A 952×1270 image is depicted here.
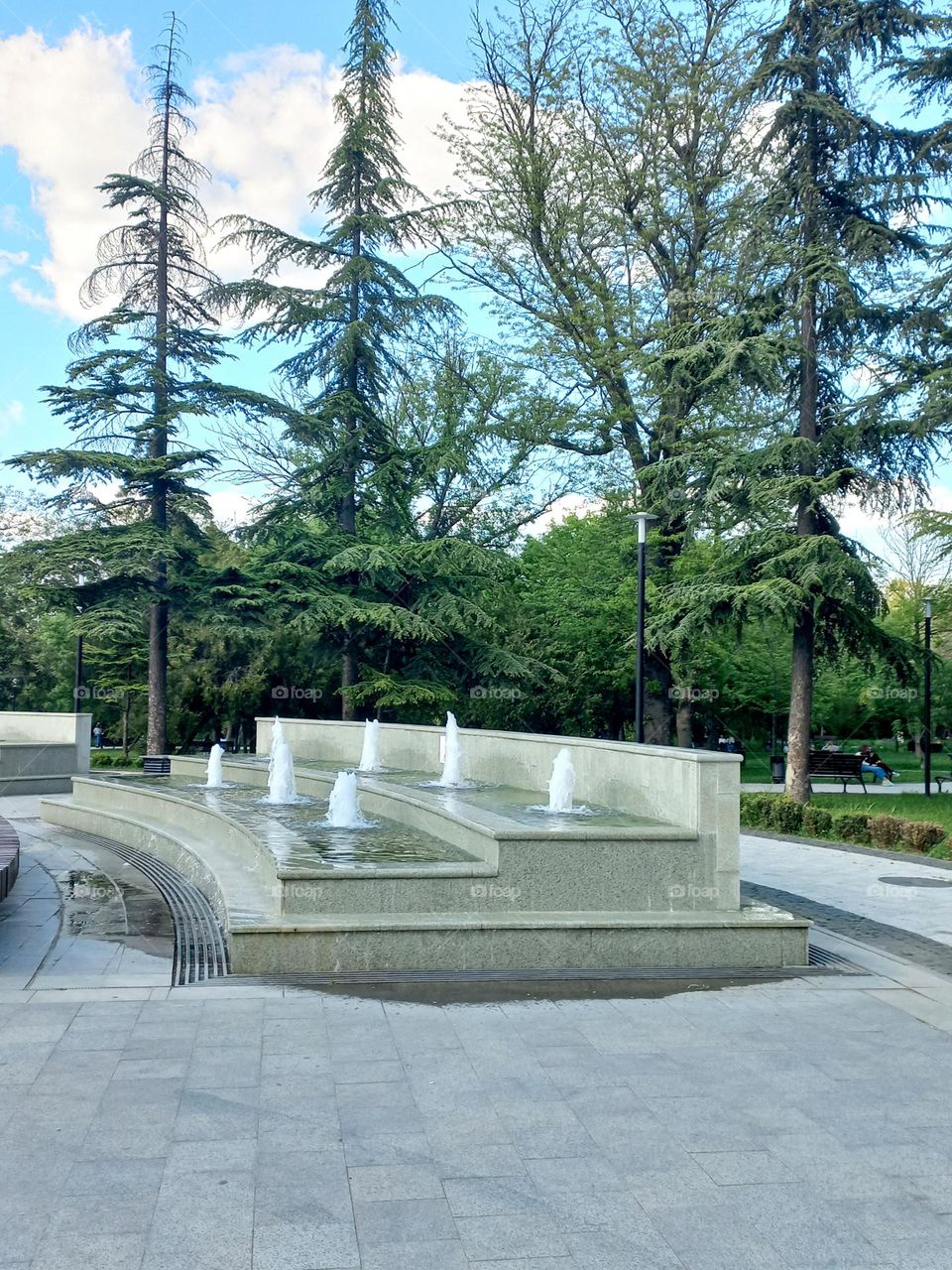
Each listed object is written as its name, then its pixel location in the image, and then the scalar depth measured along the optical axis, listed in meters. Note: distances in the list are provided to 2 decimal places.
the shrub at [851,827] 15.70
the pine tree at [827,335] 19.38
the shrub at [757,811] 17.83
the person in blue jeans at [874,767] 29.39
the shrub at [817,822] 16.39
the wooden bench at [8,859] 9.31
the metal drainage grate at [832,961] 8.20
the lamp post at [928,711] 20.81
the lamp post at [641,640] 16.38
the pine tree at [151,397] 25.12
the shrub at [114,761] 30.38
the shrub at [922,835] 14.57
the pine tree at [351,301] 27.25
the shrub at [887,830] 15.12
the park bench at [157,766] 20.45
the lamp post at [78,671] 27.13
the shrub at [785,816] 17.12
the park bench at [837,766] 24.53
